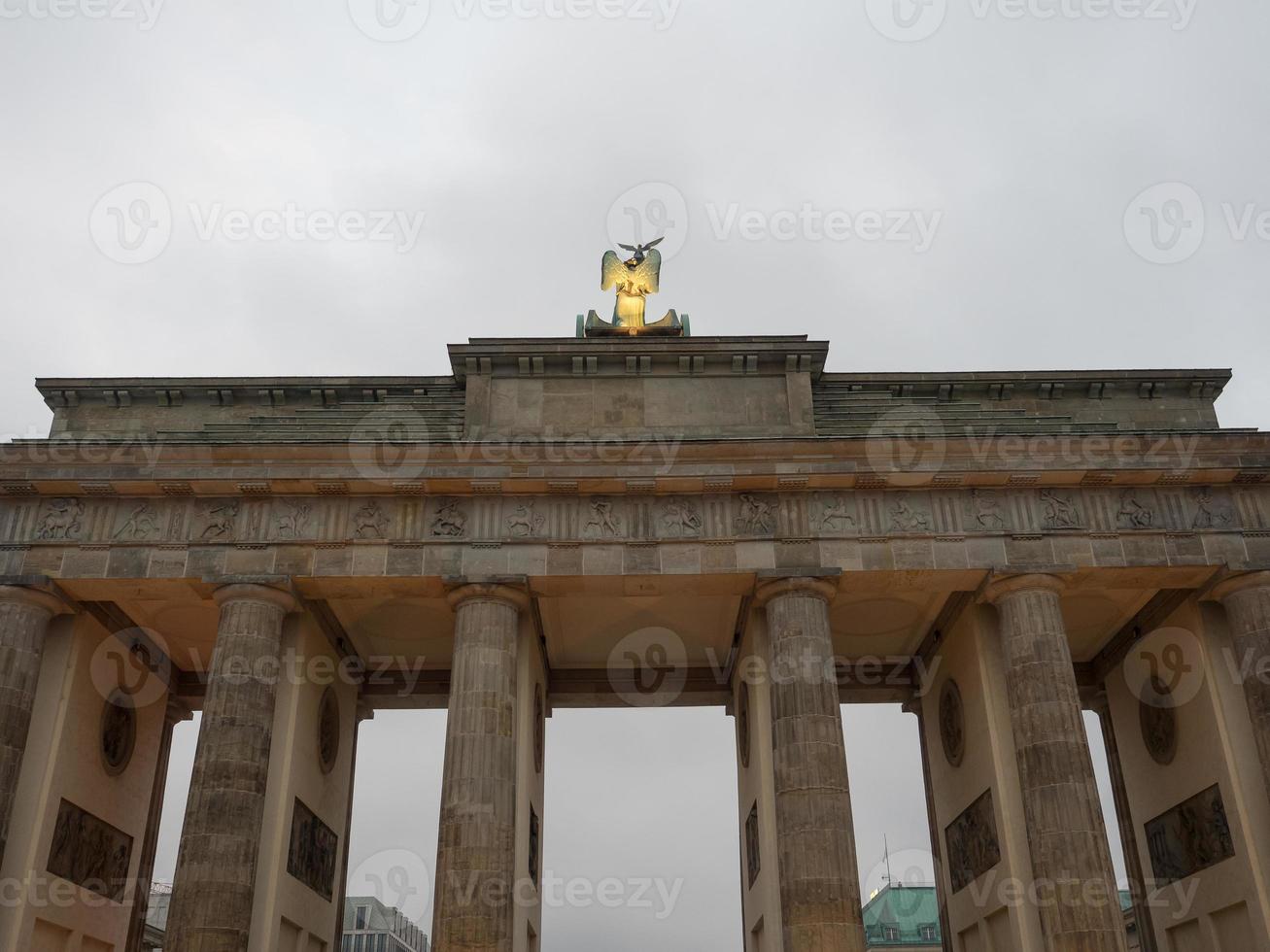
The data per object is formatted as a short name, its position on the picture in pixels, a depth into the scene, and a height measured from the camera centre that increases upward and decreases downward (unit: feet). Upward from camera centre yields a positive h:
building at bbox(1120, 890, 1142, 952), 119.03 +10.05
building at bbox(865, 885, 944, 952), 168.66 +16.58
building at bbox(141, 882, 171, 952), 151.85 +18.92
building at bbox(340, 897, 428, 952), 228.84 +23.99
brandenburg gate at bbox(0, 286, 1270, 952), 63.46 +26.49
